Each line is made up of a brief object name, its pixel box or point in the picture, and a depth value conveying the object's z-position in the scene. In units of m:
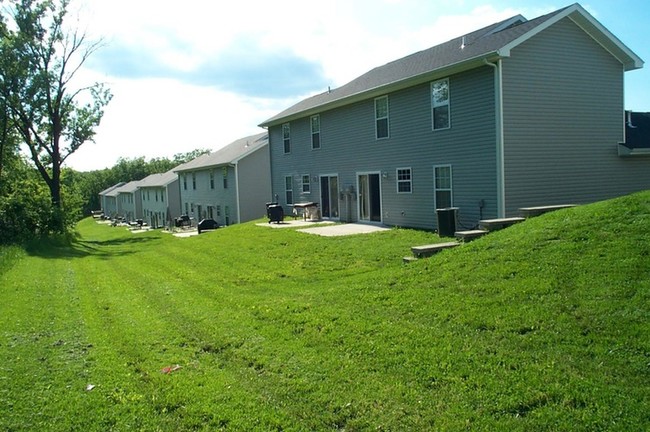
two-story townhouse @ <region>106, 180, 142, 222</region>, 66.69
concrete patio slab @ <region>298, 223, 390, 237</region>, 16.75
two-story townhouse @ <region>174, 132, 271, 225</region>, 34.03
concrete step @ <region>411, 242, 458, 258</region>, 10.43
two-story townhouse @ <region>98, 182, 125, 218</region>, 83.35
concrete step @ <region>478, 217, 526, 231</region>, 11.77
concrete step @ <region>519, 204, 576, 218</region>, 12.17
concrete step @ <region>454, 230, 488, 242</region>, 11.26
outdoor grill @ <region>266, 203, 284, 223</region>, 22.08
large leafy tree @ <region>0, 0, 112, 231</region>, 29.19
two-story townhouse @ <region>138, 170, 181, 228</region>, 51.25
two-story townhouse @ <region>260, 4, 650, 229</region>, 14.22
